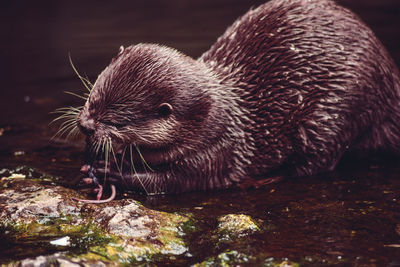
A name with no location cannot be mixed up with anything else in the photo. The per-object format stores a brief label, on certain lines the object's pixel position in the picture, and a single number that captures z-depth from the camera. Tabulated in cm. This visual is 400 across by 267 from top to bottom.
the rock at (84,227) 568
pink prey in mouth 760
